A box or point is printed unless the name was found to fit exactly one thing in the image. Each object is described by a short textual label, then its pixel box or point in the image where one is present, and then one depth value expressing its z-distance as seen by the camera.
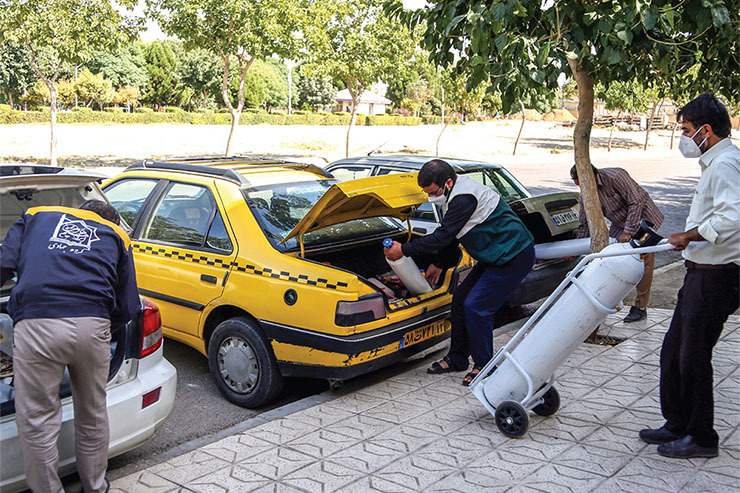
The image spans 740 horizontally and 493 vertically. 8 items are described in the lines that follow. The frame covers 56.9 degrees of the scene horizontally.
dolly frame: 3.97
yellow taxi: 4.70
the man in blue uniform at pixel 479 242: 4.98
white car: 3.17
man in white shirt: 3.56
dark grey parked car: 7.01
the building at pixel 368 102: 96.06
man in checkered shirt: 6.50
